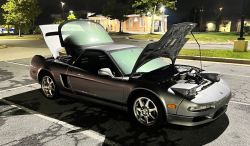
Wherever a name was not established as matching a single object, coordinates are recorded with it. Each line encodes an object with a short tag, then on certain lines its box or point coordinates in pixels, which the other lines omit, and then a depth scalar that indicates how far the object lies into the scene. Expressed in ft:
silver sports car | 10.77
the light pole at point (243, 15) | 36.68
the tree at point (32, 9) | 110.63
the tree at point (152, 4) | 101.50
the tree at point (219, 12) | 203.10
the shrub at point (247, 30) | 96.73
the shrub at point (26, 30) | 148.36
